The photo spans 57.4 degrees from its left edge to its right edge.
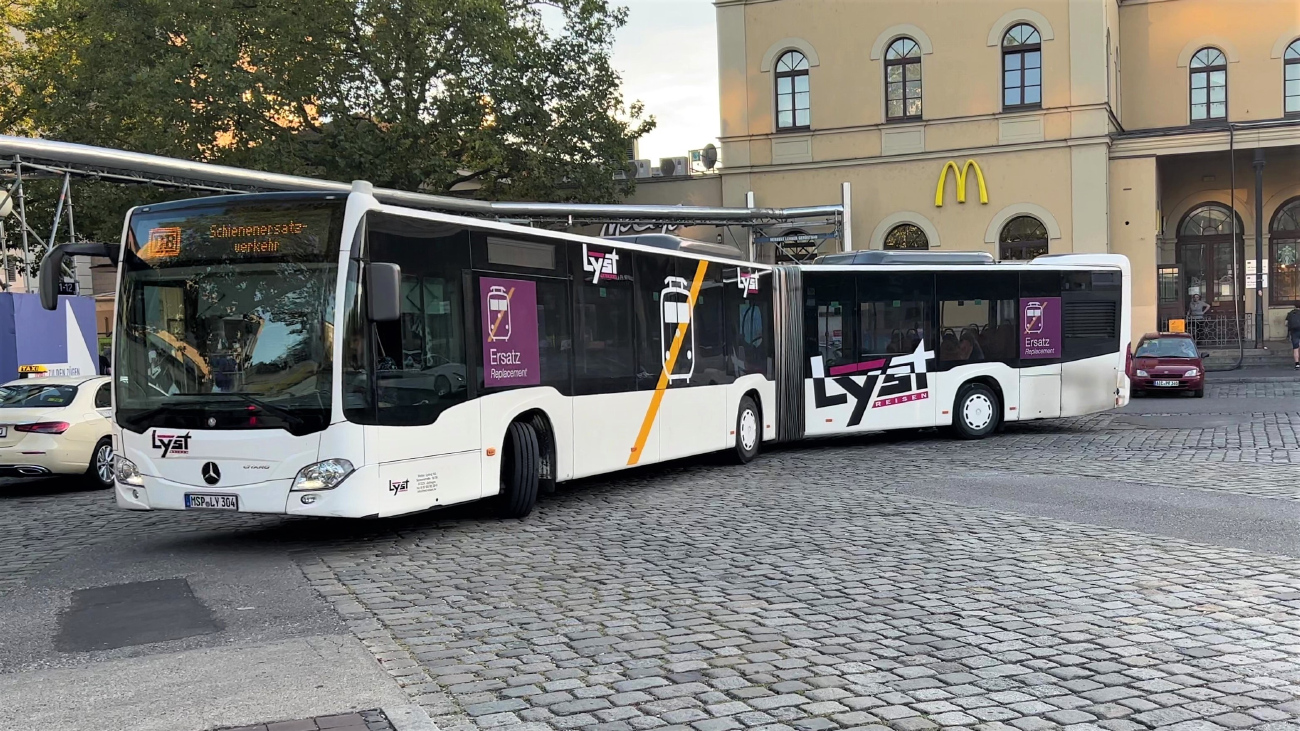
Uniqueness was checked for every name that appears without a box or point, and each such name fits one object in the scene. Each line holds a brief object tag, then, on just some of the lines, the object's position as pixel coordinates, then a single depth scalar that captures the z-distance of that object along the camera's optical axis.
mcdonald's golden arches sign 33.00
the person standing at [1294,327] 30.03
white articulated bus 8.90
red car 25.53
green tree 27.81
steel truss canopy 19.59
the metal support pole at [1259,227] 32.47
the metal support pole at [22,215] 19.58
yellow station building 32.62
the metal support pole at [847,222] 32.44
